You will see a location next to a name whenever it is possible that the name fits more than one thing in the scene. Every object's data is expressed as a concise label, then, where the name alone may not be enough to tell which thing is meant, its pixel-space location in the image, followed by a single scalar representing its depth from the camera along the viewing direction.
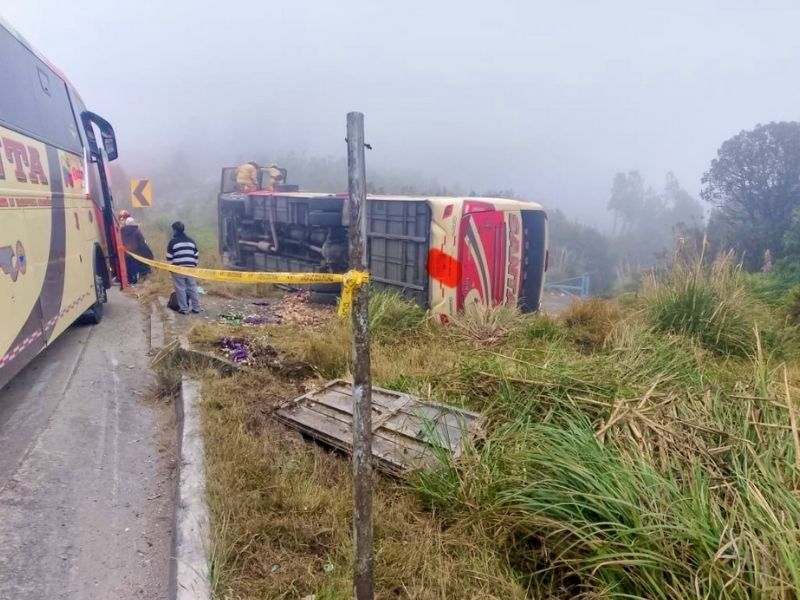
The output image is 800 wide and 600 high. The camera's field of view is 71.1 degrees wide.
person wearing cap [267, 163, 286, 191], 12.56
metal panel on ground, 3.32
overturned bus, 7.21
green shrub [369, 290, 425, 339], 6.39
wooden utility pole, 1.95
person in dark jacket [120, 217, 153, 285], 10.53
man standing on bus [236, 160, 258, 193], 12.16
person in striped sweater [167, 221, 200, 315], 7.79
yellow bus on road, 4.31
